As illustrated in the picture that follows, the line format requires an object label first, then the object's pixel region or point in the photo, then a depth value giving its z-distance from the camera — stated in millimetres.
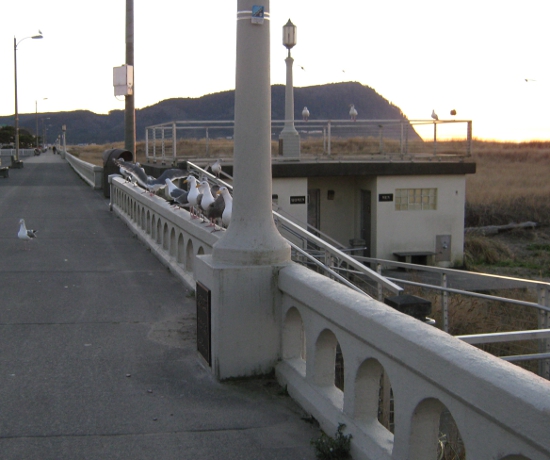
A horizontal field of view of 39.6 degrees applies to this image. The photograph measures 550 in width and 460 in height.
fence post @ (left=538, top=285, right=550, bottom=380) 7957
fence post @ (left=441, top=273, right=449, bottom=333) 8805
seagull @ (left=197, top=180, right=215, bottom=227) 9367
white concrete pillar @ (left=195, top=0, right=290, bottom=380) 5680
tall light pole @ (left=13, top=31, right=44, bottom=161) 52188
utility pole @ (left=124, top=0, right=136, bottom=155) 24297
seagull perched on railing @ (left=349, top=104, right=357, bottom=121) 26459
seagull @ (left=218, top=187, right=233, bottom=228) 8672
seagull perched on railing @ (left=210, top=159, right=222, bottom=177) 17145
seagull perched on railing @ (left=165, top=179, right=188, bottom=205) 11462
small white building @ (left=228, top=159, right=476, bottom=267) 22547
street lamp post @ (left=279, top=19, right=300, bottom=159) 24219
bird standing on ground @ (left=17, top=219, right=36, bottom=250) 13320
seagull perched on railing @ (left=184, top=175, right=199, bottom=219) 10281
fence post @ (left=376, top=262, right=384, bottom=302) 7896
